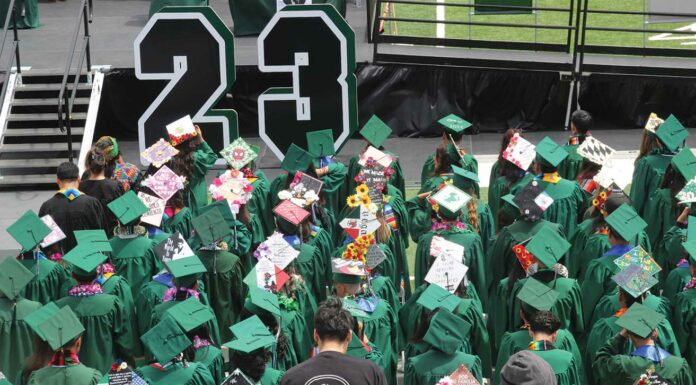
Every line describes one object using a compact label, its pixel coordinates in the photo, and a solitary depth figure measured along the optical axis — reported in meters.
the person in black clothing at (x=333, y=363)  11.34
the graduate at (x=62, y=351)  13.64
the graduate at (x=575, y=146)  22.77
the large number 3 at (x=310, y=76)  26.42
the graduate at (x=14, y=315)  16.47
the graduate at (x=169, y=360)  13.60
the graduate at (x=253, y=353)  13.01
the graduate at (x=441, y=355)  13.98
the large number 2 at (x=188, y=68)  26.16
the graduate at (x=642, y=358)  13.65
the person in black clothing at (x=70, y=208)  19.89
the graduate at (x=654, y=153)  21.59
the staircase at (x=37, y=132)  28.70
